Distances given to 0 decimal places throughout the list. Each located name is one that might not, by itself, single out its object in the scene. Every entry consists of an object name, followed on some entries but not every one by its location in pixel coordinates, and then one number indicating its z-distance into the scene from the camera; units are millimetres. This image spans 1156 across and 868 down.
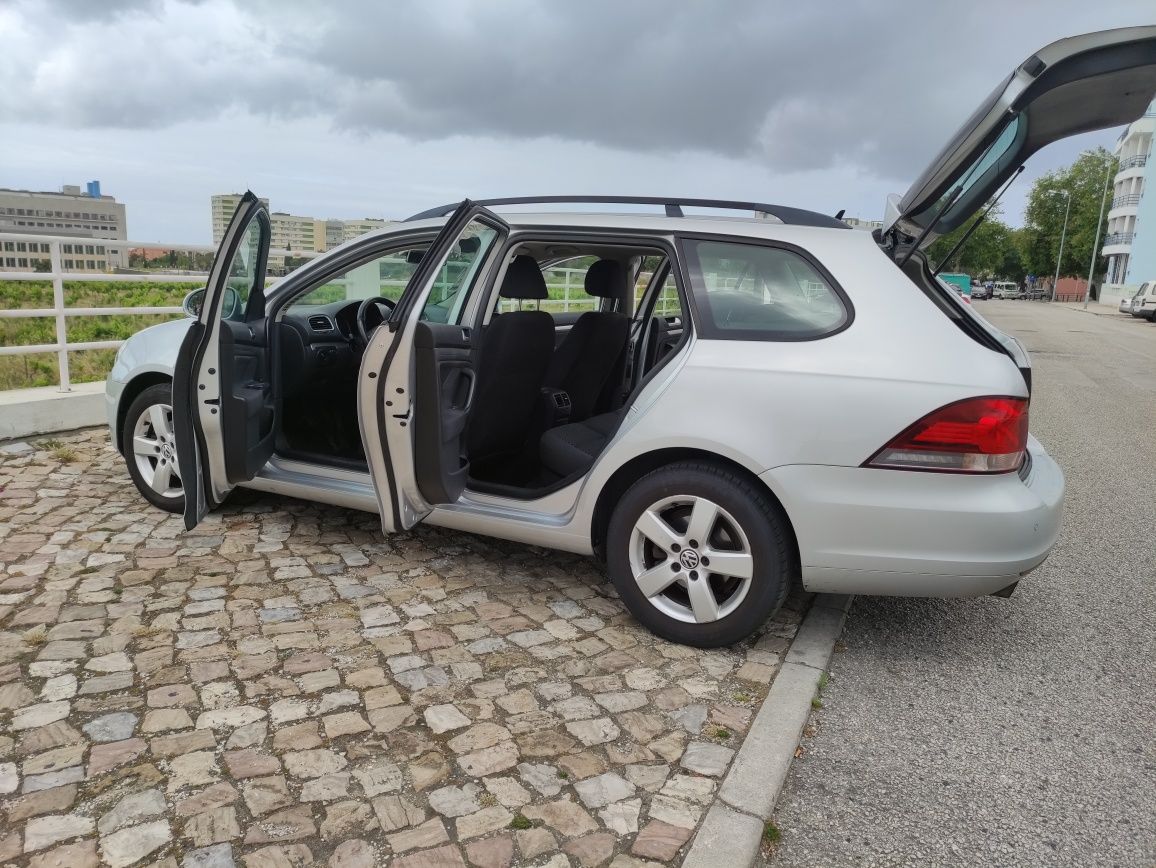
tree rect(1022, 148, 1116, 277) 74562
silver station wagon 3041
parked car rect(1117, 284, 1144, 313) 34838
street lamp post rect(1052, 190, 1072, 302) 68688
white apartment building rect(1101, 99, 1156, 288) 60188
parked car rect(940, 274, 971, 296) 44581
